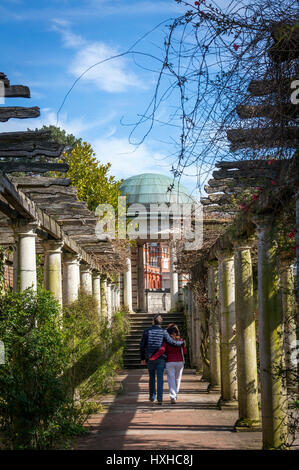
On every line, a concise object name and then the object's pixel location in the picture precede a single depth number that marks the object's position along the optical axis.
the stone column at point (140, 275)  35.22
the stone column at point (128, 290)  31.47
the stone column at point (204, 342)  16.13
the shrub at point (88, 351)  9.51
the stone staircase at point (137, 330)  23.58
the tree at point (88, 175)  21.73
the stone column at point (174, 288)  31.25
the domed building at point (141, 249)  35.28
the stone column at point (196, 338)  19.33
